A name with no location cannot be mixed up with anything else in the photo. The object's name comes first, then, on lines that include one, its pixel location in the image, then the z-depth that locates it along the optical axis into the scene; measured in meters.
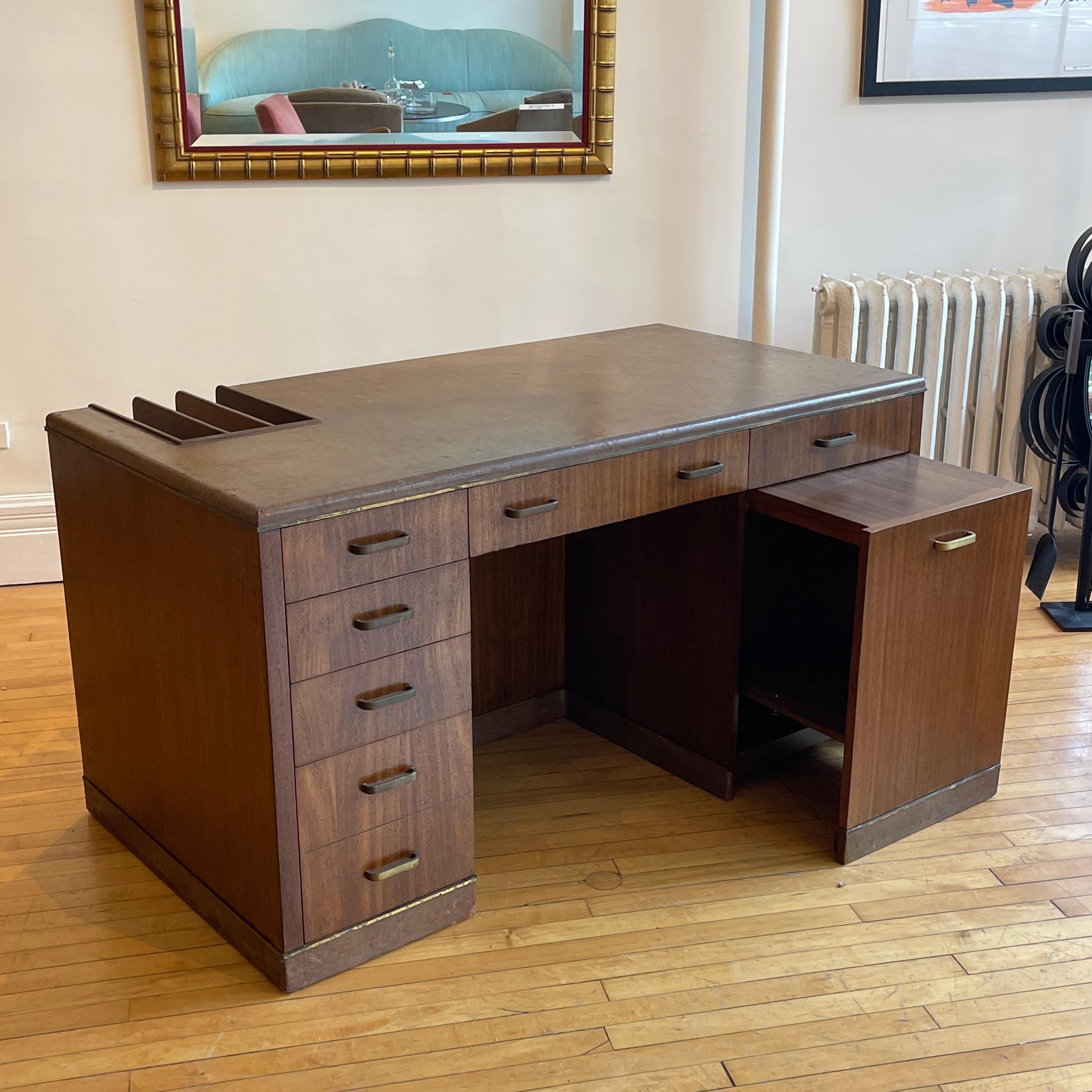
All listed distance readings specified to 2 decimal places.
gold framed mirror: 3.39
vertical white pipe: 3.70
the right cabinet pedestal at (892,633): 2.21
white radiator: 3.74
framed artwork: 3.81
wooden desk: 1.87
